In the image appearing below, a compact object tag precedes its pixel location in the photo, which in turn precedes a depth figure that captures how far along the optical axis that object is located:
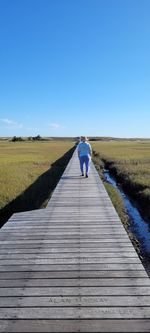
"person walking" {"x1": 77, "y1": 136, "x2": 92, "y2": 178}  17.83
